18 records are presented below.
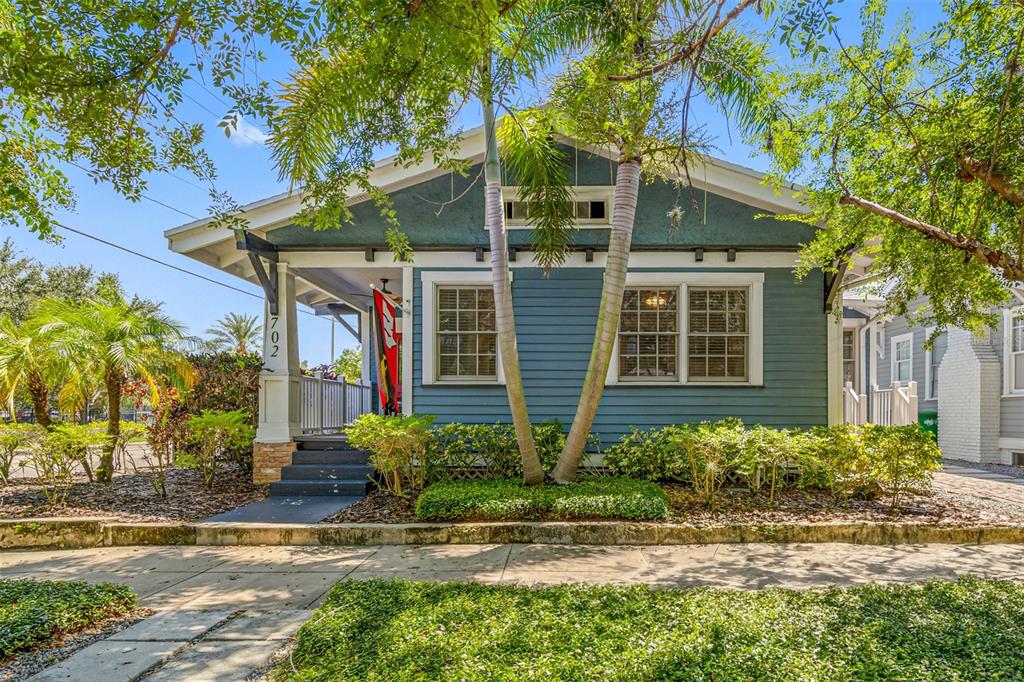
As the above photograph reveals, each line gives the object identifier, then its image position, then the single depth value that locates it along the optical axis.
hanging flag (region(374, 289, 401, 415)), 9.40
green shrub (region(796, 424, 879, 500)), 6.98
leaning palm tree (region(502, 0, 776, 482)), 5.45
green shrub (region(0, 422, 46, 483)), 7.08
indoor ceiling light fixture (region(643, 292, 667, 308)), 8.66
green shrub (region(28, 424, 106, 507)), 6.97
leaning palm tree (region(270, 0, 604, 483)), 4.18
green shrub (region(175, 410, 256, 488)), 7.87
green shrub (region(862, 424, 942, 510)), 6.69
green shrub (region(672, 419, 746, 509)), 6.70
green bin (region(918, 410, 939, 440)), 13.80
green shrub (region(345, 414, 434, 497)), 6.96
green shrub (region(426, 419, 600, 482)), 7.66
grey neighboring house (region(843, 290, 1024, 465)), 11.96
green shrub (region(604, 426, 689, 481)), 7.69
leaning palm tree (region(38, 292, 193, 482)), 7.50
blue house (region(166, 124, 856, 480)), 8.40
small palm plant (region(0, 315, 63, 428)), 7.43
